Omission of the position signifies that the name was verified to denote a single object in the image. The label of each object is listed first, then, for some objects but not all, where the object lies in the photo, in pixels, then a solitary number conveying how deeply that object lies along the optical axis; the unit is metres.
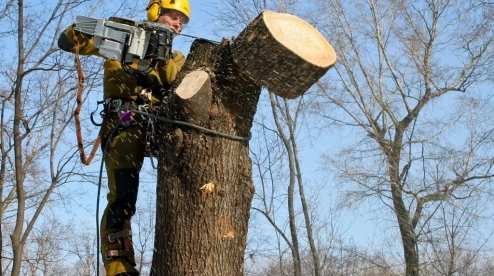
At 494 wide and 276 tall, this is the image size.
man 5.95
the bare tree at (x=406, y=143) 24.92
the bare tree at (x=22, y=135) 17.19
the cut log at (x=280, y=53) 5.23
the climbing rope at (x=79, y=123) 6.43
